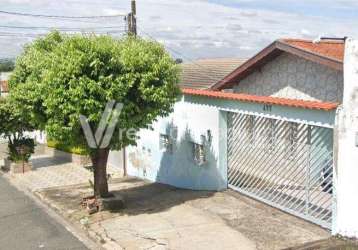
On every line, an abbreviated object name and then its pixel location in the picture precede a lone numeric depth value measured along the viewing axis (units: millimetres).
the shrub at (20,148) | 20203
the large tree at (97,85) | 10859
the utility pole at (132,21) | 19609
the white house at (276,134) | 9492
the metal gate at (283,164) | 10602
